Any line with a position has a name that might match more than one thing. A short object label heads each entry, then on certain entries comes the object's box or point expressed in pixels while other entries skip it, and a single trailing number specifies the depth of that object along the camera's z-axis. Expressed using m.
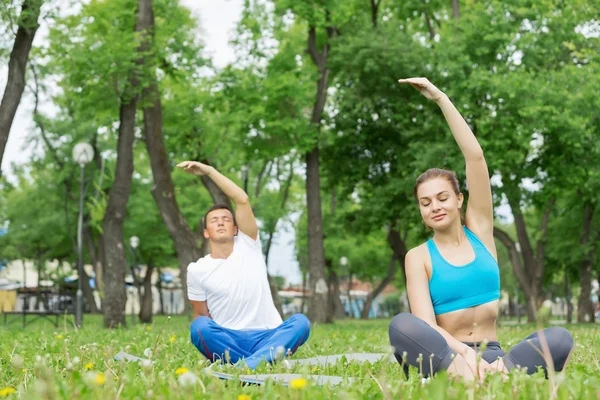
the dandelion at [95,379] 2.65
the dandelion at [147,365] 3.38
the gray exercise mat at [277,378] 4.07
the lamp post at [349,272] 38.84
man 6.19
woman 4.41
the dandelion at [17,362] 2.59
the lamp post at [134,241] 30.44
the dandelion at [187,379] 2.81
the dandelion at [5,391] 3.13
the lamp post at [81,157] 17.86
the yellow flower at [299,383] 2.65
